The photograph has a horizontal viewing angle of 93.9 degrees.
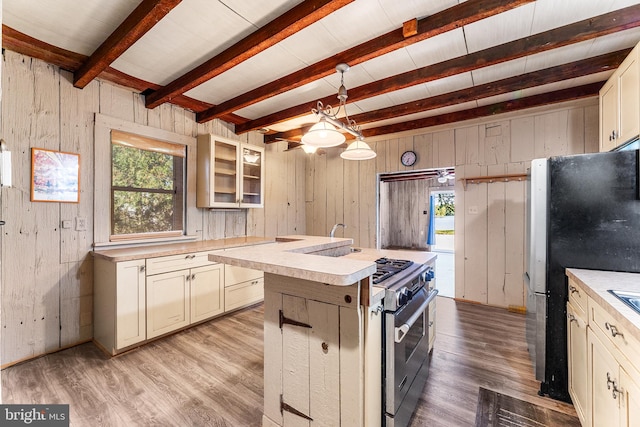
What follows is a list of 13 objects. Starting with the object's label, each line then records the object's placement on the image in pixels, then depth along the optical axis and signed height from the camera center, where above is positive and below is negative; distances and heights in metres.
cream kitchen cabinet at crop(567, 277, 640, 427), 1.26 -0.76
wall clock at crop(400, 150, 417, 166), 4.38 +0.81
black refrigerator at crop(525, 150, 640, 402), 1.90 -0.12
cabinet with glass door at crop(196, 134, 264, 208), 3.63 +0.51
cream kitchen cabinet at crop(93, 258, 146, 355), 2.57 -0.82
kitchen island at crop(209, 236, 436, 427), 1.47 -0.68
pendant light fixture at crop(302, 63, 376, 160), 2.20 +0.61
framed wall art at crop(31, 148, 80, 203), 2.55 +0.32
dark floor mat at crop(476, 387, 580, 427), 1.88 -1.32
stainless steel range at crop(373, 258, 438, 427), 1.63 -0.74
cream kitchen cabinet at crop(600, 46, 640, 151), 2.12 +0.87
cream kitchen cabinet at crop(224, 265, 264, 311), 3.48 -0.92
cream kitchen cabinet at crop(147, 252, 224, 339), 2.79 -0.80
